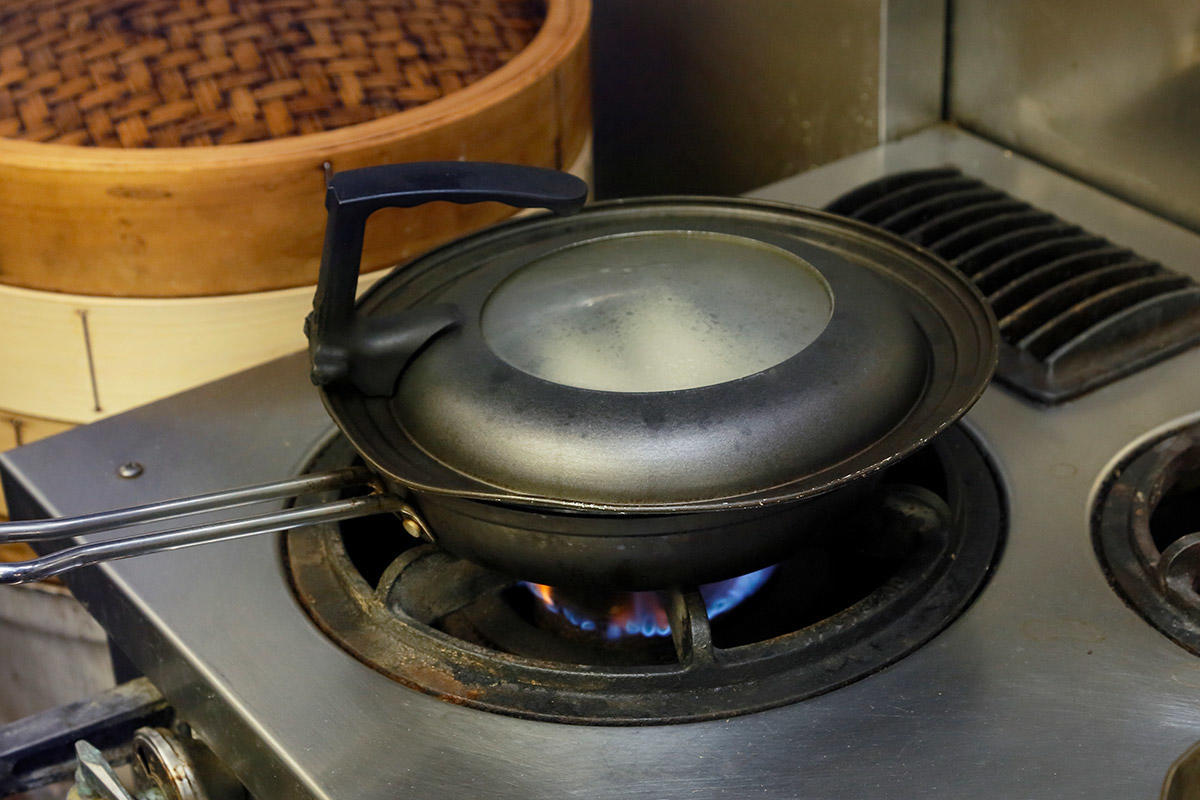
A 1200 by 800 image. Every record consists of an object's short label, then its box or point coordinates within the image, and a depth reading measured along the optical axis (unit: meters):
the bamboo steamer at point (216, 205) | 1.48
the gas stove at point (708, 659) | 1.25
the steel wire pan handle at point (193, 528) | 1.23
